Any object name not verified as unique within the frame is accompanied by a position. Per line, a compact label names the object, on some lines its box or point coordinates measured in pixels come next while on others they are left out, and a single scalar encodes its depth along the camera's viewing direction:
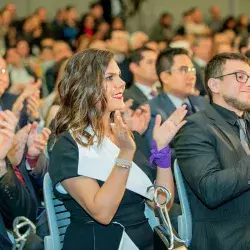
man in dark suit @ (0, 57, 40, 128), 7.50
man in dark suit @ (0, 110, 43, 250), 5.83
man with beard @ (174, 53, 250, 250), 5.71
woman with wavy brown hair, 5.15
